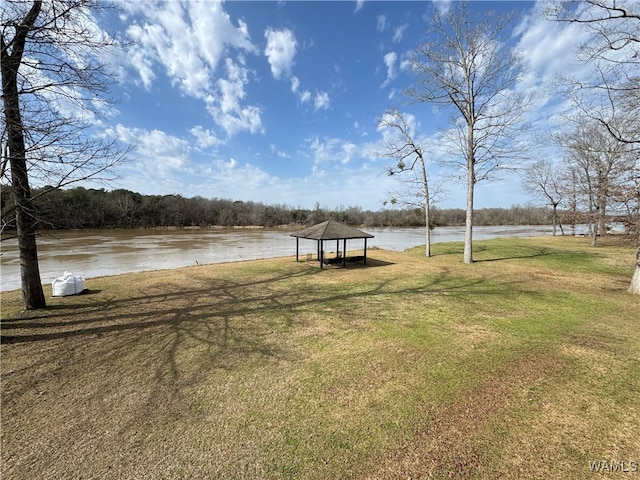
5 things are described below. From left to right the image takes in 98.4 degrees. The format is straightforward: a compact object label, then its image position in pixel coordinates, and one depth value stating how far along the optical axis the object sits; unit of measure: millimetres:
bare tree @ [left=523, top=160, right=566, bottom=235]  26234
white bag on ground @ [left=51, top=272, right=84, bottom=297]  7488
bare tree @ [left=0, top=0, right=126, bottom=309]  4512
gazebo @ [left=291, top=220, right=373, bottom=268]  11787
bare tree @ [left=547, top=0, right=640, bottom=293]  6391
